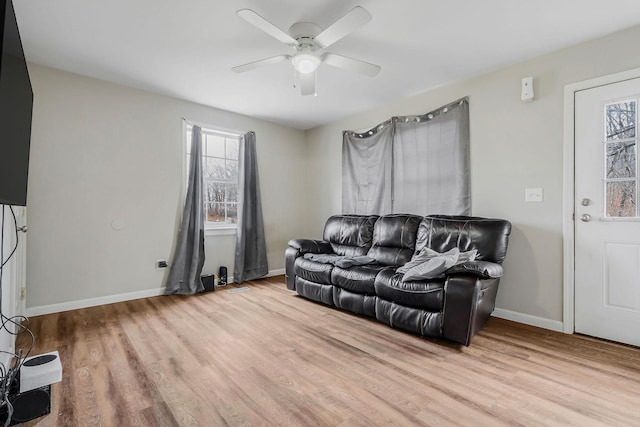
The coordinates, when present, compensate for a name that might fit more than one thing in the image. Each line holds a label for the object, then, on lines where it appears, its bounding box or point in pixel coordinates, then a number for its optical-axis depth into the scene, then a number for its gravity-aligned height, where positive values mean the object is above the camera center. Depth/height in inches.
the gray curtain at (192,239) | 155.5 -13.6
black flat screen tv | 40.8 +15.8
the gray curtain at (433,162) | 133.0 +22.8
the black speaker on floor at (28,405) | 60.1 -37.9
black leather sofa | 91.9 -21.8
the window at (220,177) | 175.5 +20.5
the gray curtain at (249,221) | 179.2 -5.1
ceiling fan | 80.0 +49.6
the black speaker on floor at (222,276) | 172.9 -35.3
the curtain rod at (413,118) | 135.6 +45.3
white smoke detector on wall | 113.1 +44.3
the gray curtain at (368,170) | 162.1 +22.8
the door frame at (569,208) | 105.2 +1.2
